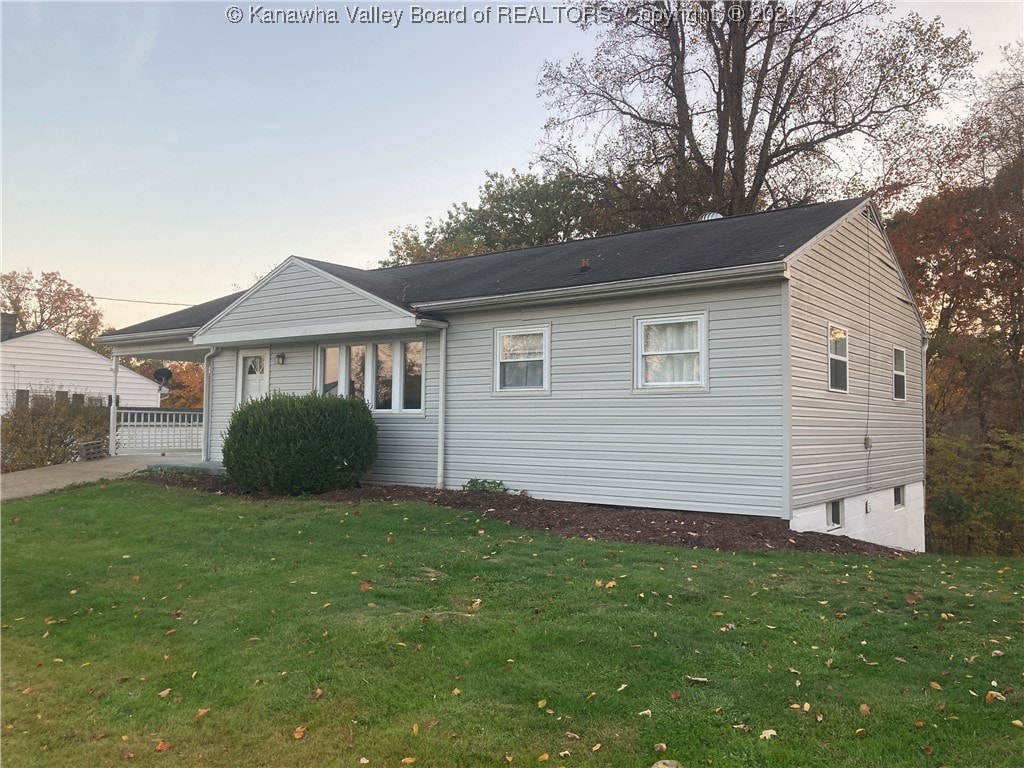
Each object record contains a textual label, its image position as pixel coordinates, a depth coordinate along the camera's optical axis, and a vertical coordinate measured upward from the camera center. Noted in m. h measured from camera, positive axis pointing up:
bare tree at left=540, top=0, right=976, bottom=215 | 22.81 +10.56
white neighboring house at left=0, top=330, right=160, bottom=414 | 25.55 +1.12
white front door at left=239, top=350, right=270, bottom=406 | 14.52 +0.54
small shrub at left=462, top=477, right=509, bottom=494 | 11.22 -1.34
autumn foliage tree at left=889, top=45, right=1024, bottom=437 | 18.84 +4.03
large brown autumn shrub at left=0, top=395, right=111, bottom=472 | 16.41 -0.78
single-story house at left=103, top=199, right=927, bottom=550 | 9.28 +0.61
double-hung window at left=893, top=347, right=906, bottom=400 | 13.52 +0.56
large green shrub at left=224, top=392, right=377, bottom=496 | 11.09 -0.70
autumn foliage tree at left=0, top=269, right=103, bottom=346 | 41.44 +5.64
